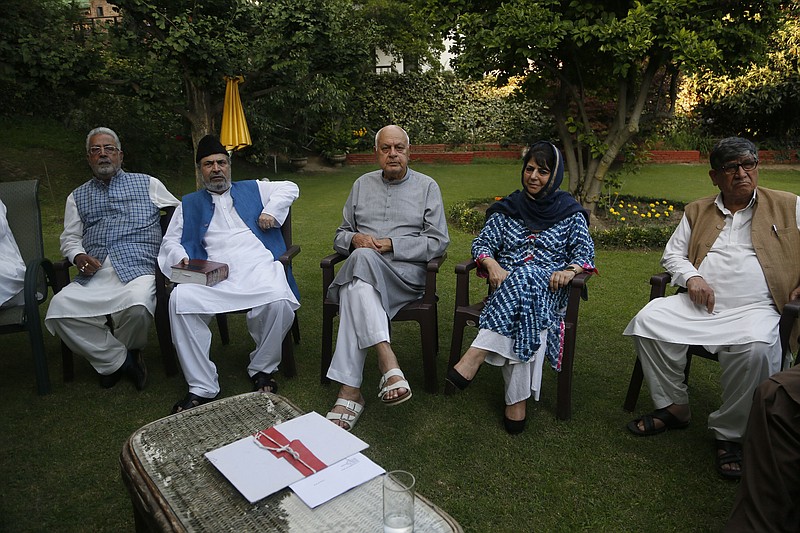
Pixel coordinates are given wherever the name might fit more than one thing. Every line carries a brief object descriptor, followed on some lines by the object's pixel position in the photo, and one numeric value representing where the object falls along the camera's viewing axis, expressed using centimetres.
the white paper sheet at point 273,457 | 182
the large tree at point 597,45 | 557
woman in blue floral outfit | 295
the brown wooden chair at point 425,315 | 329
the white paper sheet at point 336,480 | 177
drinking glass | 161
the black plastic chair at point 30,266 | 332
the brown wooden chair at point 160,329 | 354
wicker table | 168
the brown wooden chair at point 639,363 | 283
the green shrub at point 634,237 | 638
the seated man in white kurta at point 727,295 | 268
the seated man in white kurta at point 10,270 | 344
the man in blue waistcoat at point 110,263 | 345
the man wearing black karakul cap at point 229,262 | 325
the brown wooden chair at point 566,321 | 299
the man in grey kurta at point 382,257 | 311
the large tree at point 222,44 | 730
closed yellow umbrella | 795
